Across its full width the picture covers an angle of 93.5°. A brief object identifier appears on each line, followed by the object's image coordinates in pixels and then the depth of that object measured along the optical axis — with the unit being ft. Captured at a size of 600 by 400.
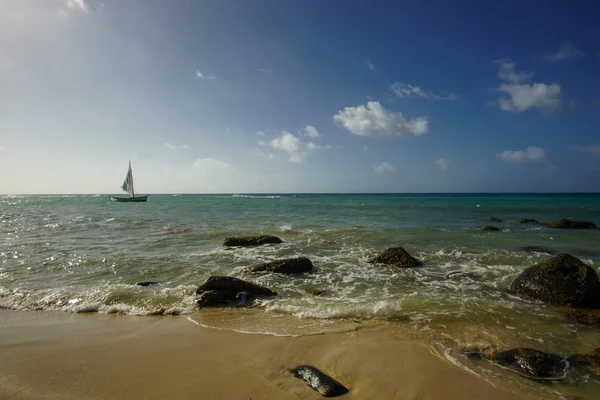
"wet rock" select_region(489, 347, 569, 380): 14.35
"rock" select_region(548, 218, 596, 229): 77.25
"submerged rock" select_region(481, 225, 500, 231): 72.59
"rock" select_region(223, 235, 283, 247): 51.31
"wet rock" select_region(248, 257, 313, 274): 34.20
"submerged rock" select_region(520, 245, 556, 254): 46.95
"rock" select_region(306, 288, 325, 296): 26.94
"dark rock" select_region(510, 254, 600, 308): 24.41
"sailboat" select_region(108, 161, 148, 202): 206.81
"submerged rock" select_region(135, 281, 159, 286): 28.96
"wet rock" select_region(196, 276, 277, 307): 24.25
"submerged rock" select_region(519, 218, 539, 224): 90.67
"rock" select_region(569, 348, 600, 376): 14.91
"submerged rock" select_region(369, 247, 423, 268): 36.70
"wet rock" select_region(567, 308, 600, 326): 20.70
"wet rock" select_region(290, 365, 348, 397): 12.61
